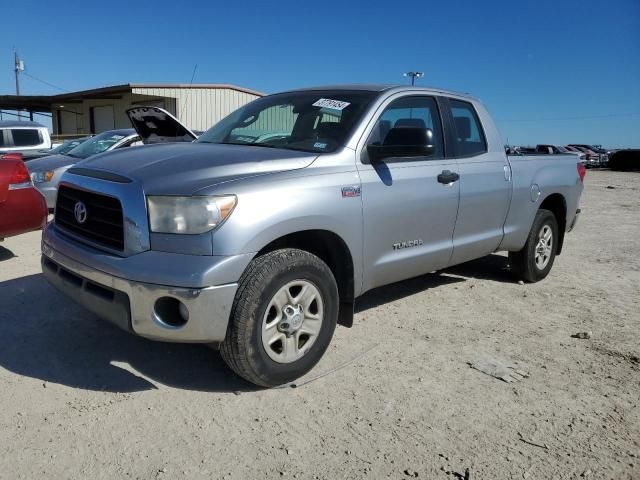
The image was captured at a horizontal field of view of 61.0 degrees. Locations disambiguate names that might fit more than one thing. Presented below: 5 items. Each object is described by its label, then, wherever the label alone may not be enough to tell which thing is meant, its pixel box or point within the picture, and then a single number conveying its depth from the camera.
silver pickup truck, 2.78
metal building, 22.25
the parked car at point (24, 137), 11.72
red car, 5.53
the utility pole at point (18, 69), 47.81
